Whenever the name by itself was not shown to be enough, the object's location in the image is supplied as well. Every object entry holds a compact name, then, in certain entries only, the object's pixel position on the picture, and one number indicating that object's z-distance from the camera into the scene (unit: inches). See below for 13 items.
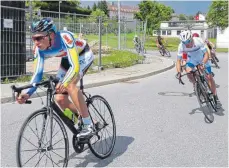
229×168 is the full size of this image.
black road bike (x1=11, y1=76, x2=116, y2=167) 160.6
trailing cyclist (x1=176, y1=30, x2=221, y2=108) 317.8
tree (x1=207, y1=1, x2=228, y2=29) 2298.2
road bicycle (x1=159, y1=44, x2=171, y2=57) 1156.1
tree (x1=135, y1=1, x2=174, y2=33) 2263.0
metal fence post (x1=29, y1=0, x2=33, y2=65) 509.2
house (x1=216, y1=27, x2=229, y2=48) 2522.1
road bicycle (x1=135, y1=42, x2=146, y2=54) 851.8
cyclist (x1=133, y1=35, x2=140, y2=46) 860.1
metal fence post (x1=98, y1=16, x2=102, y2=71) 625.4
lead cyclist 166.7
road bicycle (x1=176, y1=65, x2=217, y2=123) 306.3
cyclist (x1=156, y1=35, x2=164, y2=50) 1165.2
